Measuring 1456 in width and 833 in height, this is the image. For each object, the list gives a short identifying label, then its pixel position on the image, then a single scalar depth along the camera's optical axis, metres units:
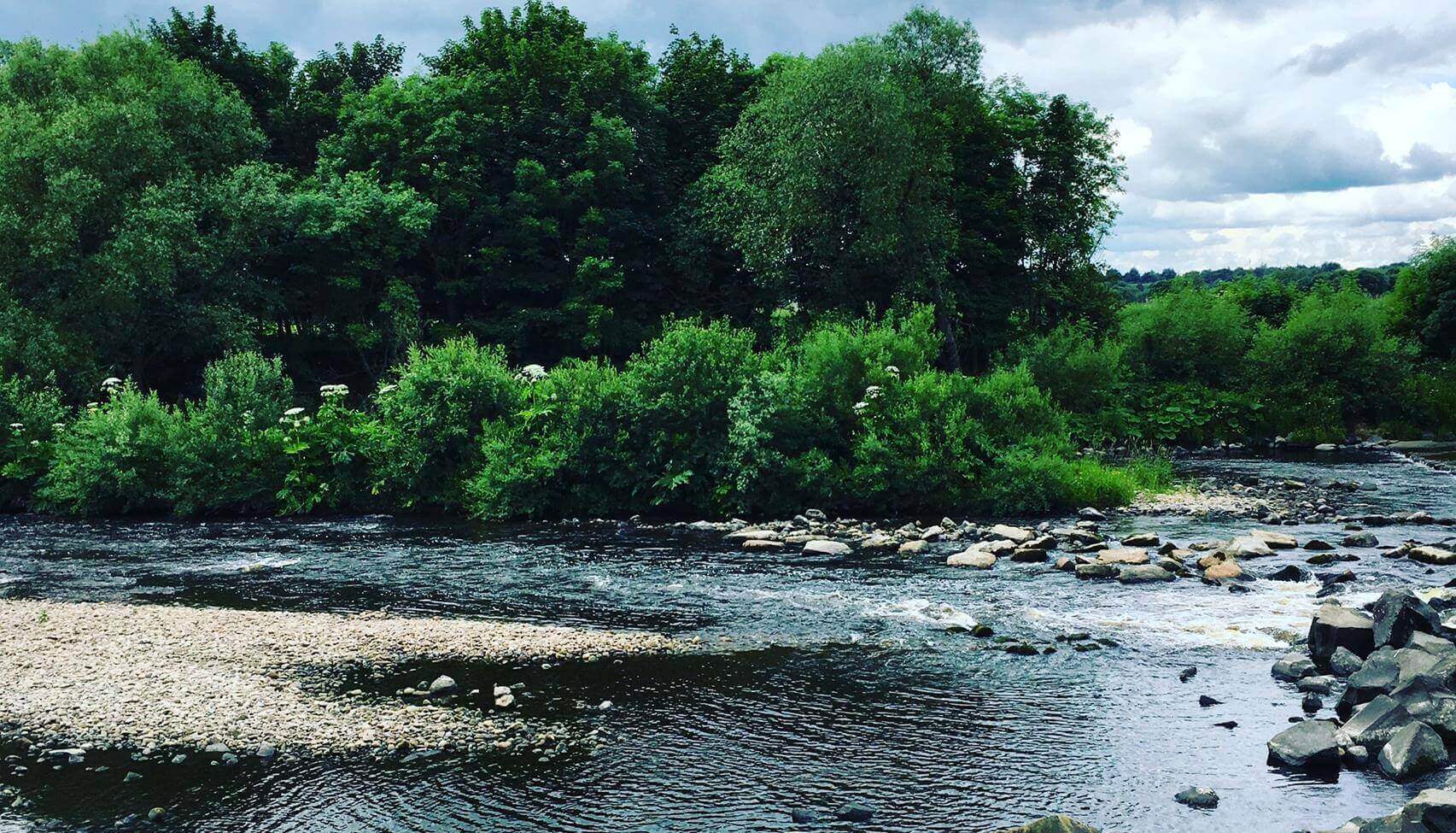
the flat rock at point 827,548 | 24.33
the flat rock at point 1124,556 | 21.41
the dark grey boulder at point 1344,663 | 13.74
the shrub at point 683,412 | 30.41
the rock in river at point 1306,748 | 11.16
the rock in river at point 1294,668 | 13.96
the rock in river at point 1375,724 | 11.42
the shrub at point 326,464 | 32.81
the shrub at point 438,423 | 32.31
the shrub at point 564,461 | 30.72
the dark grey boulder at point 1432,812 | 8.80
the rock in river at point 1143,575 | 20.17
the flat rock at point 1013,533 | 24.56
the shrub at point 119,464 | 32.97
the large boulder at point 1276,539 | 22.77
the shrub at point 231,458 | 32.88
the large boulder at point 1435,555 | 20.89
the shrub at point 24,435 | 35.06
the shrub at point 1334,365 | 53.03
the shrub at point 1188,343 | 55.31
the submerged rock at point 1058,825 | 9.20
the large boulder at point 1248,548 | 22.02
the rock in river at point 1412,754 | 10.85
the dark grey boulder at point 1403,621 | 14.11
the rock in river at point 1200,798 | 10.34
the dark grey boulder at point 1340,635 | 14.26
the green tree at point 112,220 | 42.47
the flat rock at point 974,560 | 22.11
